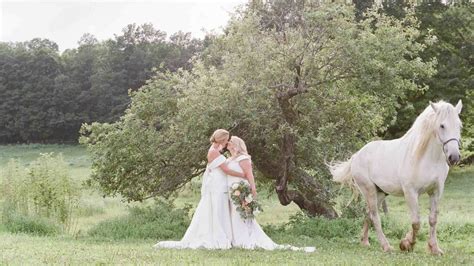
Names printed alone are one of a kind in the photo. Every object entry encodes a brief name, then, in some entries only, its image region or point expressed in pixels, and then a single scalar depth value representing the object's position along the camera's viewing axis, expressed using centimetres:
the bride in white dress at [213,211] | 1107
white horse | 975
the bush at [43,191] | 1529
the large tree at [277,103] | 1435
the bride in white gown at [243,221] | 1100
